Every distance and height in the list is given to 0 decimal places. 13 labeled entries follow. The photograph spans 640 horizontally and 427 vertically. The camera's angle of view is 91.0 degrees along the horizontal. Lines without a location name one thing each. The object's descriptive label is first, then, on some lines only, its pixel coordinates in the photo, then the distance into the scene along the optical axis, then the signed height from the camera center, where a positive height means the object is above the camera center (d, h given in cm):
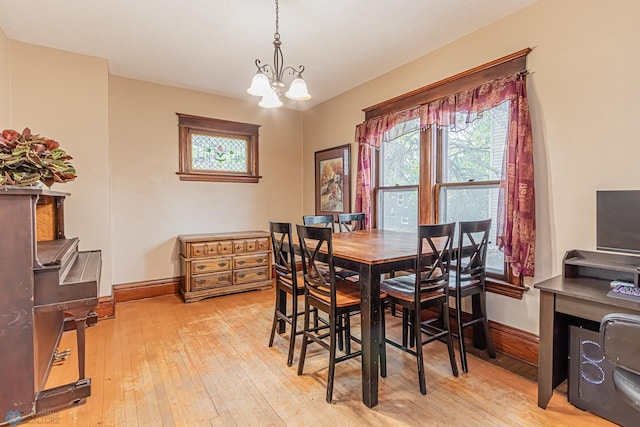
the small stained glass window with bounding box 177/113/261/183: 418 +81
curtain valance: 244 +89
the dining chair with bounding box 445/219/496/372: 217 -54
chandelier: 225 +87
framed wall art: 423 +38
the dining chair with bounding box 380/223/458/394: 195 -57
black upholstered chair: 109 -49
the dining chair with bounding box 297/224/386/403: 194 -59
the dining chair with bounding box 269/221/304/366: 227 -55
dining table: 183 -50
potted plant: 159 +25
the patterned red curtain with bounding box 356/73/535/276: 232 +29
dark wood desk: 172 -63
